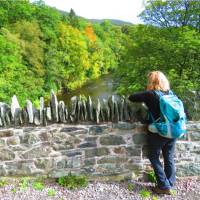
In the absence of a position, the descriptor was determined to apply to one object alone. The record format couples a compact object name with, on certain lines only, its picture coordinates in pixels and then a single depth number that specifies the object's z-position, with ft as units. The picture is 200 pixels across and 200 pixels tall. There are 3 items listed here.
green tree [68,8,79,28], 112.74
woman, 10.20
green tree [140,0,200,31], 29.57
